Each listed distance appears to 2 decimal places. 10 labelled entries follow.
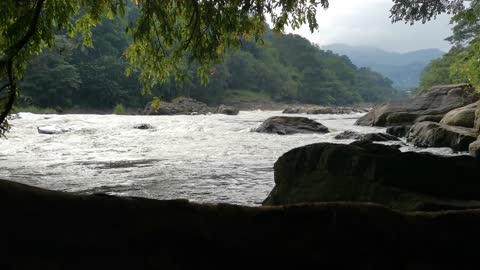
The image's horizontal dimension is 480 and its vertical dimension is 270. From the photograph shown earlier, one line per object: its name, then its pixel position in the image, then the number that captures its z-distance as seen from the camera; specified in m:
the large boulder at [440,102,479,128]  19.69
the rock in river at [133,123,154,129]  32.72
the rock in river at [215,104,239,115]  57.66
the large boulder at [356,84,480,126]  25.67
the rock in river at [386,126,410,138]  22.59
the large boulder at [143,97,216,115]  55.10
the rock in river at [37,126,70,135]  27.56
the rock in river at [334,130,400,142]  20.30
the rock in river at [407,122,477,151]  16.35
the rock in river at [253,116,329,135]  26.73
